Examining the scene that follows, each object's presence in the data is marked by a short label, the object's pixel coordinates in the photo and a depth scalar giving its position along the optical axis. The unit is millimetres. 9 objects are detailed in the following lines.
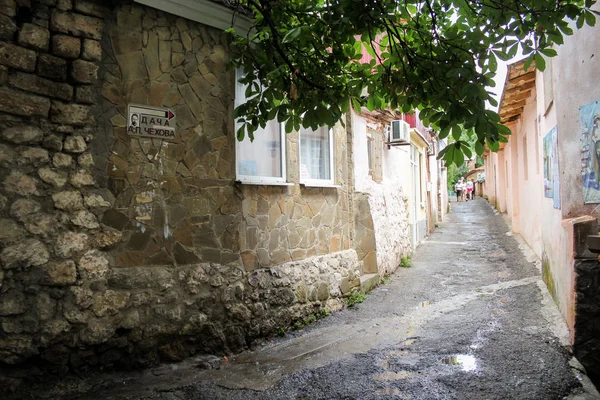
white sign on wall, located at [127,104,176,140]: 4441
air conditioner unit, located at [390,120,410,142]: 9988
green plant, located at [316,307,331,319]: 6402
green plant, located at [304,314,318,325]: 6136
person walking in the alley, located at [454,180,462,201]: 36475
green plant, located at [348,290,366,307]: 7098
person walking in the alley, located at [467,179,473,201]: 35781
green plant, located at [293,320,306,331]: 5934
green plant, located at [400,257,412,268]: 10305
